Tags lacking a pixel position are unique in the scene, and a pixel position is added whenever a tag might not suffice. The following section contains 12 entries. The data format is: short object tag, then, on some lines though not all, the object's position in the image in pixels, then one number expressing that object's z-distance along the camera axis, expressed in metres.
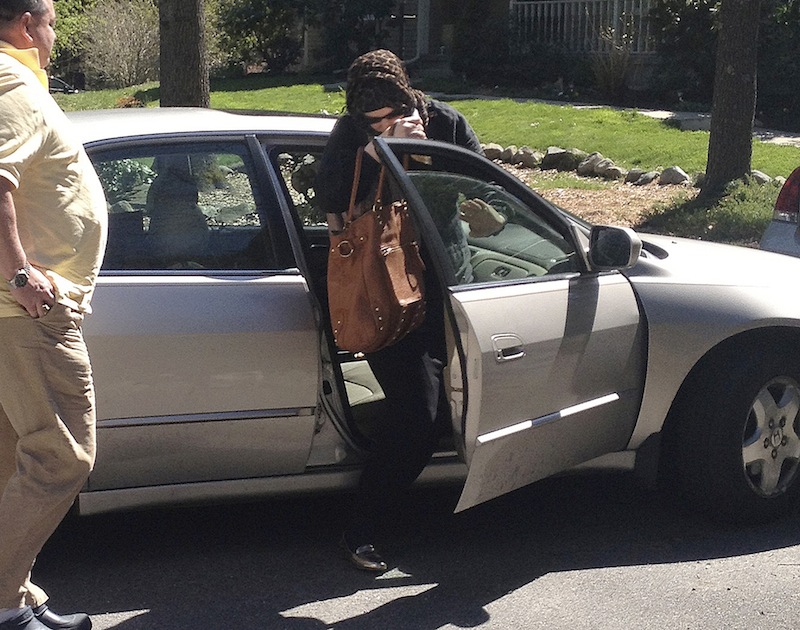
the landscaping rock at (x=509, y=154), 13.73
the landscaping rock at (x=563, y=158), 13.18
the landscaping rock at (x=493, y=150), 13.95
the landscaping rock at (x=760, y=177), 11.15
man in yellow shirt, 3.01
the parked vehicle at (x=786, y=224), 6.49
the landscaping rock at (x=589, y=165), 12.81
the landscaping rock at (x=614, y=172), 12.59
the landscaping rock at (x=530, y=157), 13.55
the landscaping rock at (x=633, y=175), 12.43
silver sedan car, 3.72
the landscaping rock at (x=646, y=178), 12.33
